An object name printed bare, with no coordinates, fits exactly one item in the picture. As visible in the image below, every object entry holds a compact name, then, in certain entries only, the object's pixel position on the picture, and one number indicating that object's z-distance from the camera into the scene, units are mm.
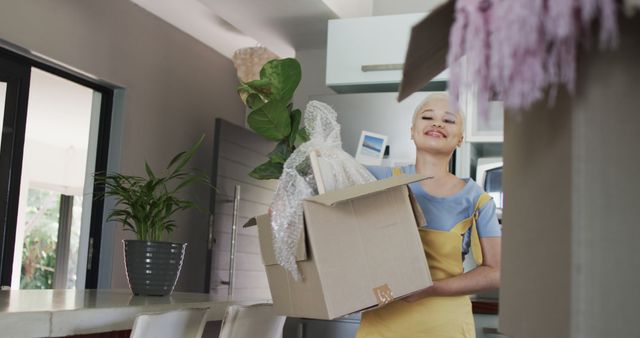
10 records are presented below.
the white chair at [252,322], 1968
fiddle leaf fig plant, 1818
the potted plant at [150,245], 2508
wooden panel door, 5316
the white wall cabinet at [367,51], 3412
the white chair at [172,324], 1589
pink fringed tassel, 630
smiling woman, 1738
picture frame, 3283
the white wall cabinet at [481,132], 3201
